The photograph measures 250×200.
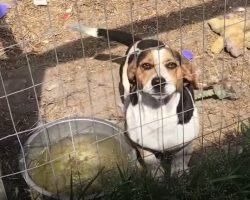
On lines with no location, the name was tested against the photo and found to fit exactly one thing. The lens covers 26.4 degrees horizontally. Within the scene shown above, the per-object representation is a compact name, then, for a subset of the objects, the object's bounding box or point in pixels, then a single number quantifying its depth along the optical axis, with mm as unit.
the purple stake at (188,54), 3586
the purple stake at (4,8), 4260
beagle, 2635
